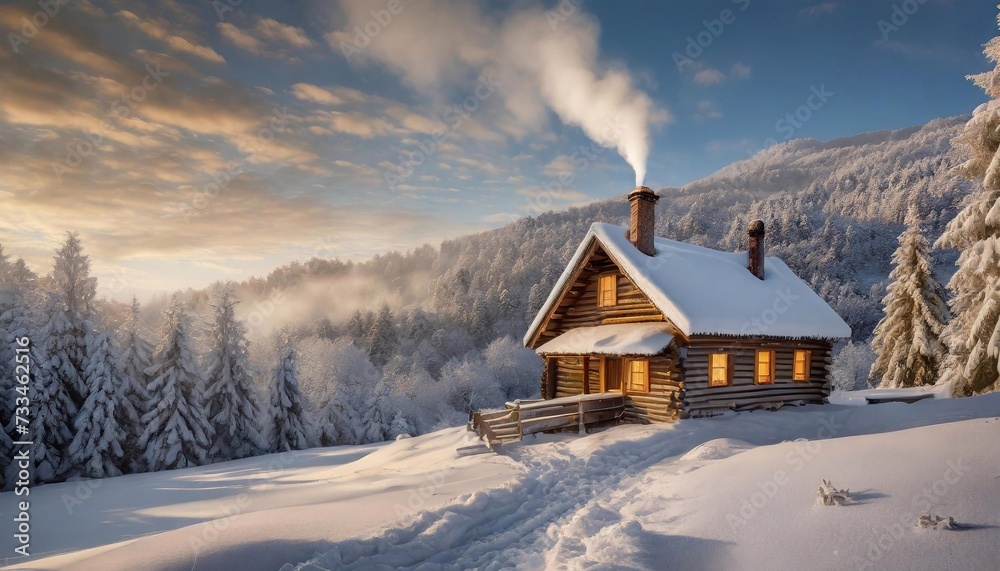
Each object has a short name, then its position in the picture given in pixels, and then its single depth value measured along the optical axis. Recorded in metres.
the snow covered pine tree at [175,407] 26.22
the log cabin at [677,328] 15.88
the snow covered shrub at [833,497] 6.51
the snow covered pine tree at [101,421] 23.66
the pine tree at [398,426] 39.00
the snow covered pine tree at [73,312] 24.48
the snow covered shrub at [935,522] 5.41
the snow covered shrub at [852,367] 50.41
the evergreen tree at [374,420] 37.38
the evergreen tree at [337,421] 36.62
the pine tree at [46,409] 22.58
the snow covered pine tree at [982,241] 12.00
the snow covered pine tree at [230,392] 29.23
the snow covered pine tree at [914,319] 27.19
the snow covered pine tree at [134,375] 26.39
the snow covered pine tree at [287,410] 31.81
